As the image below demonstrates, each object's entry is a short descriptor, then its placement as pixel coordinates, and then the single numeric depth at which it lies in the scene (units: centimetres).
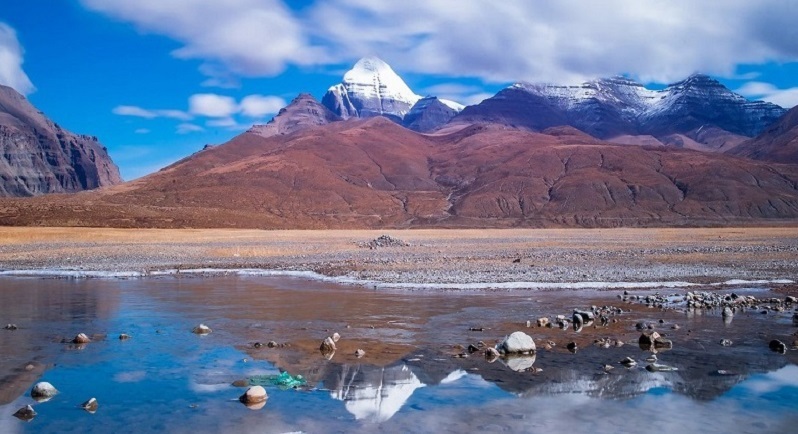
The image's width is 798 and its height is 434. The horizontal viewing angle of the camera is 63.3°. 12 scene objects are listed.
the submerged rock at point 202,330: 1783
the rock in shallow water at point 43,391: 1126
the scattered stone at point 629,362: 1364
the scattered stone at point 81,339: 1627
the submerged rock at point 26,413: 1017
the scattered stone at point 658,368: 1320
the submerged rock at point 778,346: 1509
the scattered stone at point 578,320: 1872
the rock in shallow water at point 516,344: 1472
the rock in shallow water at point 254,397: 1094
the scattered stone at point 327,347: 1538
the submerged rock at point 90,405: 1062
